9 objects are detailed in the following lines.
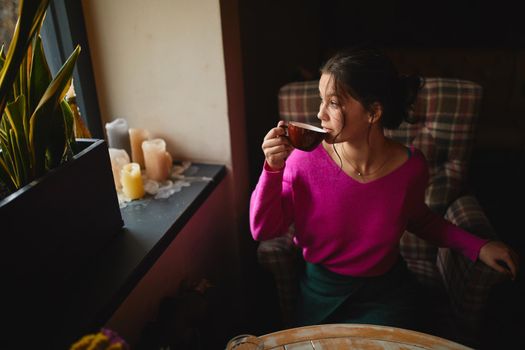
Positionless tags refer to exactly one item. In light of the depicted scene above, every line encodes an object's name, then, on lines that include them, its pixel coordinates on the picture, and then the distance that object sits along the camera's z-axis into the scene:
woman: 1.15
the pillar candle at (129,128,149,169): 1.47
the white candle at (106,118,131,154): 1.41
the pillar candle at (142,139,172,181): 1.41
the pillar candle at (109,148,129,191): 1.37
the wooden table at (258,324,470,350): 0.89
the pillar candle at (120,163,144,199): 1.32
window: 1.33
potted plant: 0.79
